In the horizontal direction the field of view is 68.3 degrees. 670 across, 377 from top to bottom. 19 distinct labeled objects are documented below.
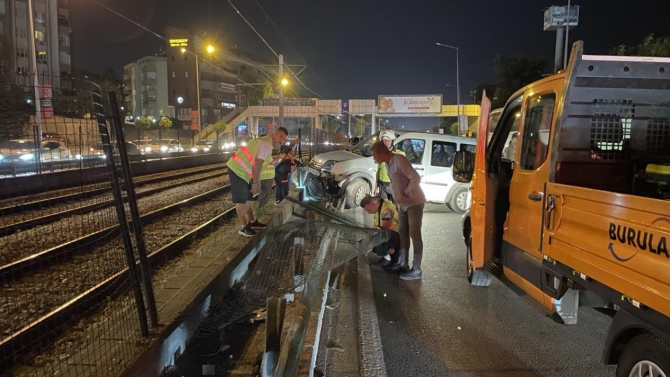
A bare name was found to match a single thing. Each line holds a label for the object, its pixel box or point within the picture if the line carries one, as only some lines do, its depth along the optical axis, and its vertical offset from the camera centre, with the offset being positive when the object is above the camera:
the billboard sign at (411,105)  55.12 +3.87
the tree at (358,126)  81.16 +2.23
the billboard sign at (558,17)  32.53 +8.58
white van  11.72 -0.80
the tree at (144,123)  57.48 +1.66
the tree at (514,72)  39.22 +5.41
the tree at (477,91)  55.85 +5.74
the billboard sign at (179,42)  80.88 +15.49
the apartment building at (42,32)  48.47 +11.48
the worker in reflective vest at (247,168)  7.29 -0.45
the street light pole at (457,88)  44.05 +4.60
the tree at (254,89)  88.81 +9.06
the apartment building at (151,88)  87.38 +8.82
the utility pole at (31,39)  18.80 +4.22
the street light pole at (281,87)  27.88 +3.08
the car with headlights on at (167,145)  43.14 -0.80
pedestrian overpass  55.41 +3.06
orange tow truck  2.61 -0.42
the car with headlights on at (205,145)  48.51 -0.82
